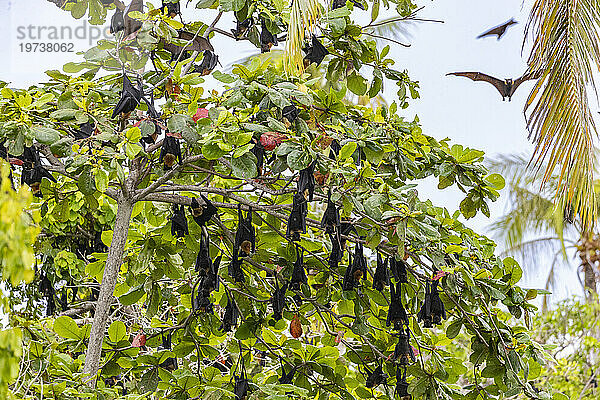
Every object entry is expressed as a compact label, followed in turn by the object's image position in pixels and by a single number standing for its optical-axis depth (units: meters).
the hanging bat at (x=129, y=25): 4.21
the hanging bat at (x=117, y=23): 4.46
